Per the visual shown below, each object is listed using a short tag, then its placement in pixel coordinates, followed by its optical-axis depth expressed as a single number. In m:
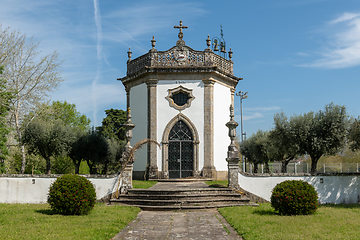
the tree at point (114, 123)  43.00
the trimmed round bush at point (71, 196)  11.38
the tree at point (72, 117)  47.26
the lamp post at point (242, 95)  40.44
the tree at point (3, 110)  21.44
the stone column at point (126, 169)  15.73
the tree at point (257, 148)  38.56
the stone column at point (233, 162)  15.98
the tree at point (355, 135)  16.31
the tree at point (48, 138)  25.56
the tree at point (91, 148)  28.55
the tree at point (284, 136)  23.56
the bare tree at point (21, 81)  24.01
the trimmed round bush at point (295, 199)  11.59
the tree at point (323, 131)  21.19
